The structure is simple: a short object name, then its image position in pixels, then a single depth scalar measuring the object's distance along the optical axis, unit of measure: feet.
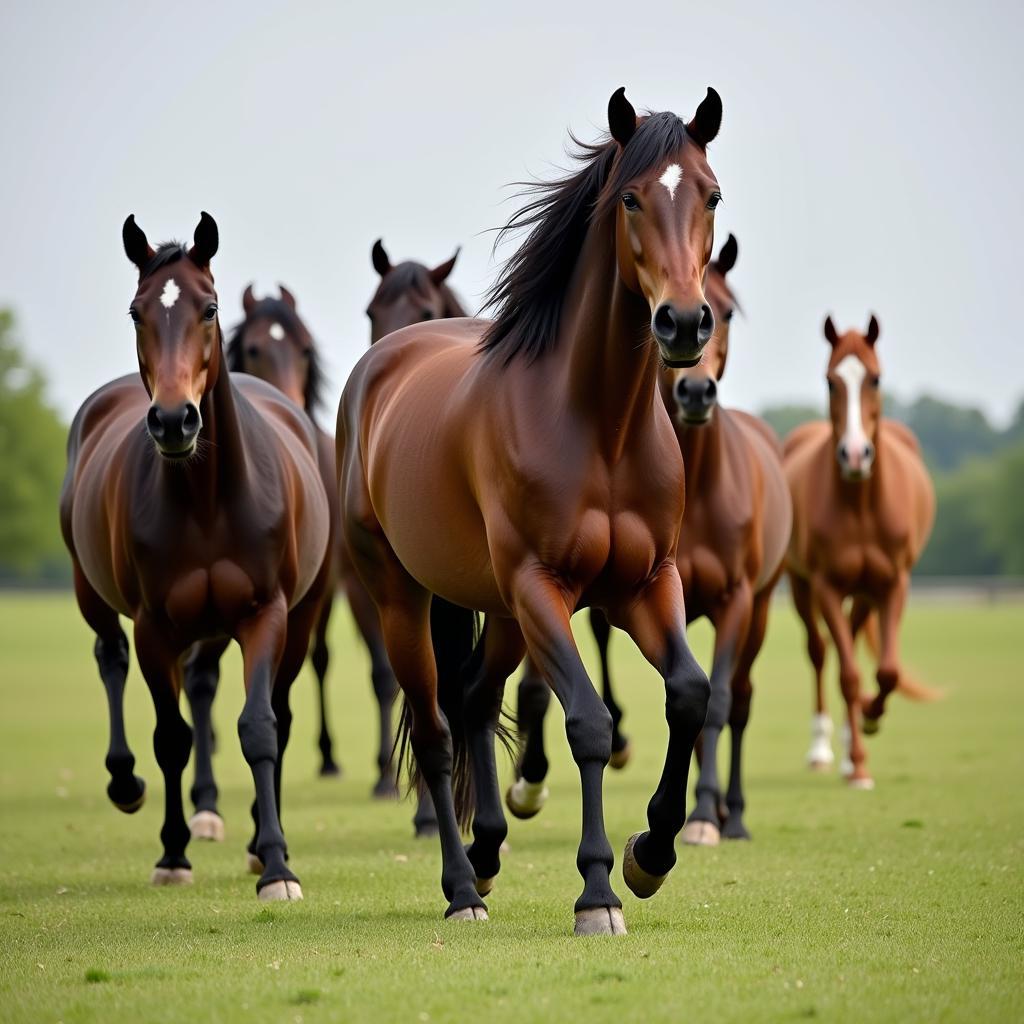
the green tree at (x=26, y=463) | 519.19
